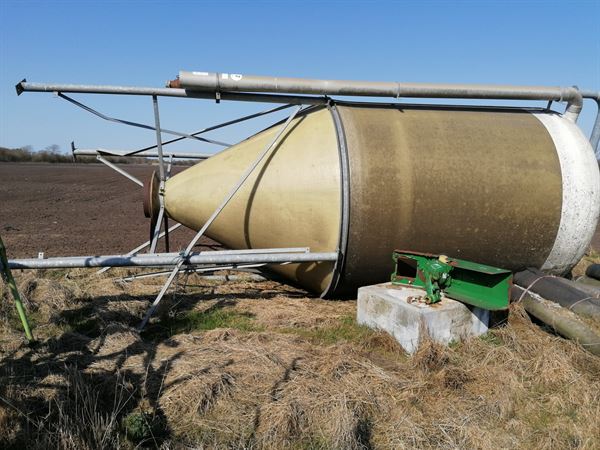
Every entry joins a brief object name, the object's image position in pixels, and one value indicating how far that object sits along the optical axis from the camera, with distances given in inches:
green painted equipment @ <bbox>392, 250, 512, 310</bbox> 184.1
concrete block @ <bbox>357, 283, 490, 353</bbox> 178.7
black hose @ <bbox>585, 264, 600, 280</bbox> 273.2
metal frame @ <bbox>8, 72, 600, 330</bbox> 195.2
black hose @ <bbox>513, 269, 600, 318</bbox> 197.3
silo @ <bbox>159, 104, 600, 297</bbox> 199.8
